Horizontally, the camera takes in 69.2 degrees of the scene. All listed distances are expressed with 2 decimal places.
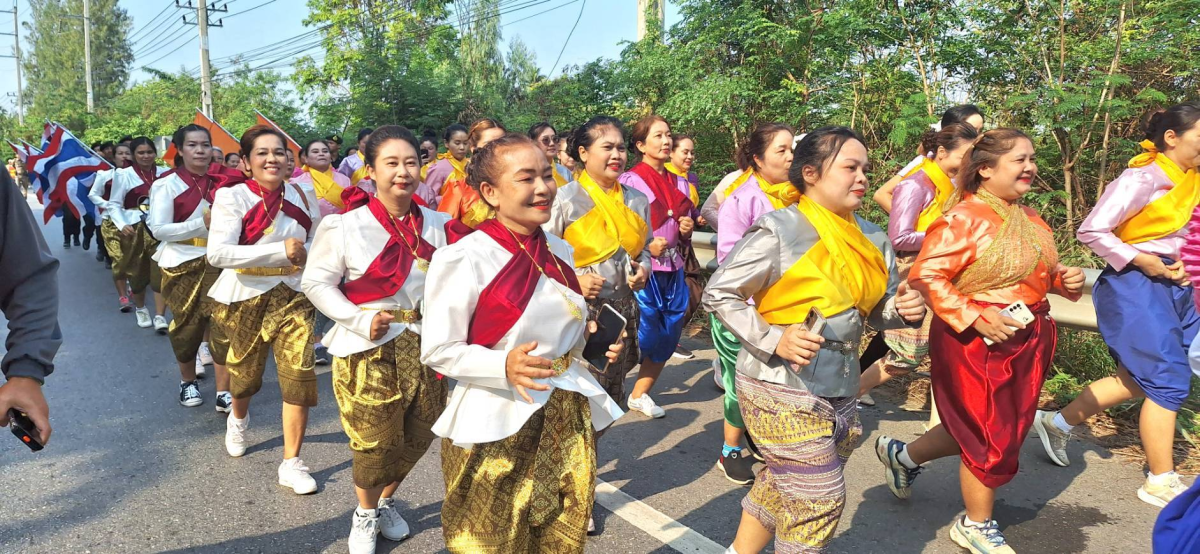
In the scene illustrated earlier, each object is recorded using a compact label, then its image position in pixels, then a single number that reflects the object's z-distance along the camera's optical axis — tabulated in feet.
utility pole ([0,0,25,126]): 179.32
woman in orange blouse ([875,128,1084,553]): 11.21
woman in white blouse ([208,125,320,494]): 14.15
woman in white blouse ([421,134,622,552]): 8.54
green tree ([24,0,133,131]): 209.67
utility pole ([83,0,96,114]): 136.98
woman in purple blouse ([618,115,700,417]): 17.25
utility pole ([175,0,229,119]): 84.28
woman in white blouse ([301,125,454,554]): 11.55
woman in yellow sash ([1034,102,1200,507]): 12.99
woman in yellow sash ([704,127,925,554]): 9.50
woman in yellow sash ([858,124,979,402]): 15.92
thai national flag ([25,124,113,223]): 35.81
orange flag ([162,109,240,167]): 30.40
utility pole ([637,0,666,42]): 36.45
